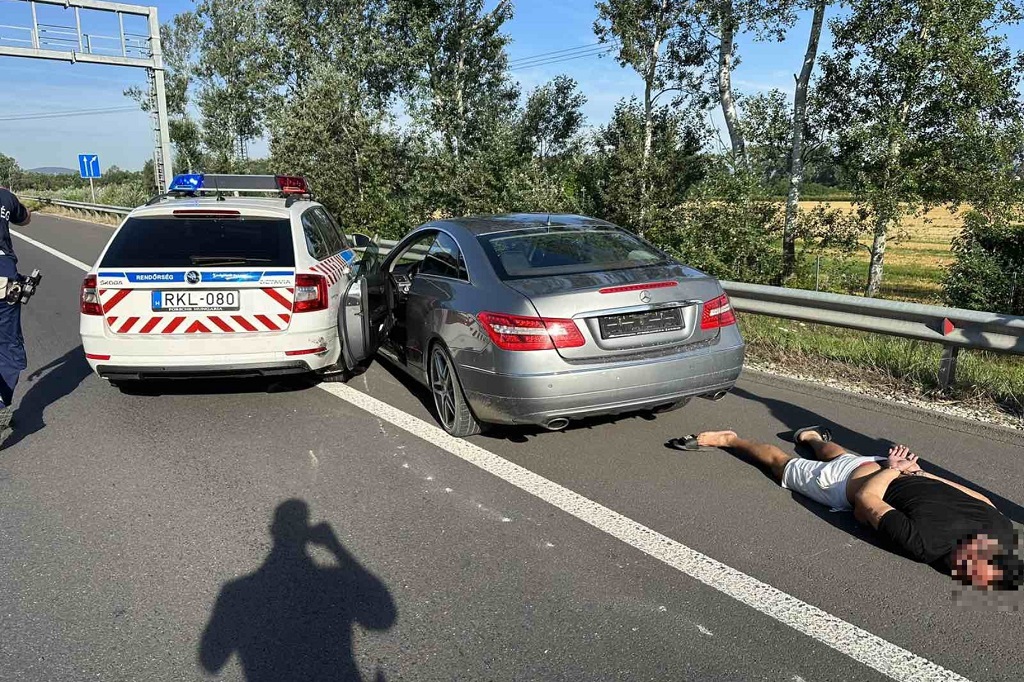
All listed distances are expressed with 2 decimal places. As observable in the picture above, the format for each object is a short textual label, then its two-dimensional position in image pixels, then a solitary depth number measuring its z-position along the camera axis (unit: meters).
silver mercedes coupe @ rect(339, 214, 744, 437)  4.34
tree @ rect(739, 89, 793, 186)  18.59
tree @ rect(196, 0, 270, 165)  41.72
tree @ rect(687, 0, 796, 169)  18.22
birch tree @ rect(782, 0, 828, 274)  17.62
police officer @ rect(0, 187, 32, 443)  5.02
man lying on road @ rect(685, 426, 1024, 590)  3.09
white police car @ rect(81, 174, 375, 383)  5.50
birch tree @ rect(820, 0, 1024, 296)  14.25
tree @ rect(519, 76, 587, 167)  46.22
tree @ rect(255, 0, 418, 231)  18.25
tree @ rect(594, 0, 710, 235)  21.38
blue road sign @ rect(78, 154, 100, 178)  35.03
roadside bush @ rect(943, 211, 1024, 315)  12.79
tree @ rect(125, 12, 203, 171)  43.88
